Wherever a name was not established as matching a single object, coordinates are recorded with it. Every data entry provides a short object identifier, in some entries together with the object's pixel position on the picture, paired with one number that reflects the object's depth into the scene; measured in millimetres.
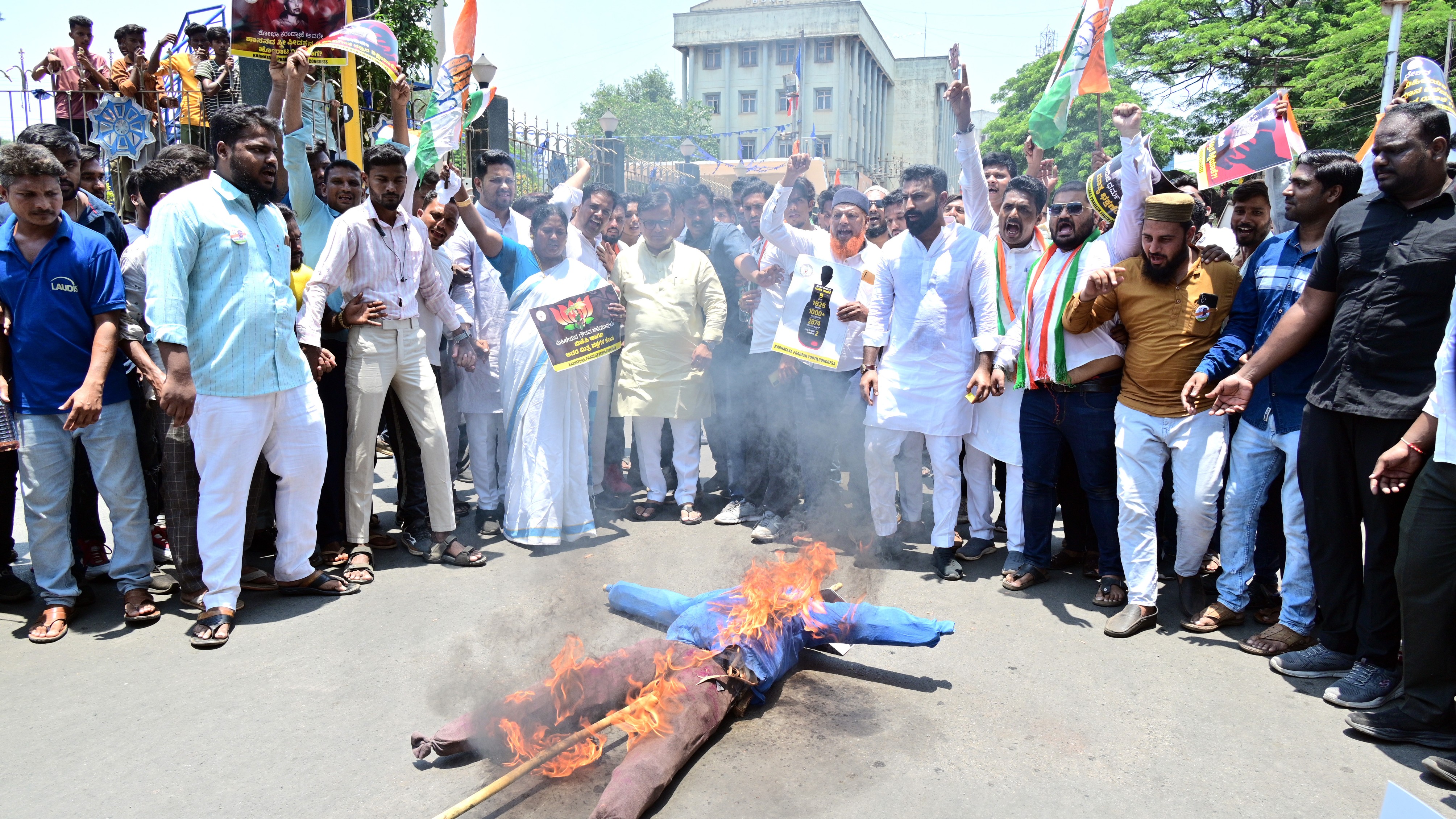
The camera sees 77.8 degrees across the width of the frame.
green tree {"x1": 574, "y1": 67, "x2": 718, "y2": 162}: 55312
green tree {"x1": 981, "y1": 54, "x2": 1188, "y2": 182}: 23234
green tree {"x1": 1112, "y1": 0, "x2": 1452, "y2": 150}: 17047
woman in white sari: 5836
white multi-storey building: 53094
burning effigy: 2988
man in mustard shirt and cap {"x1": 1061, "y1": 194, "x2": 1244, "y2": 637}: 4473
